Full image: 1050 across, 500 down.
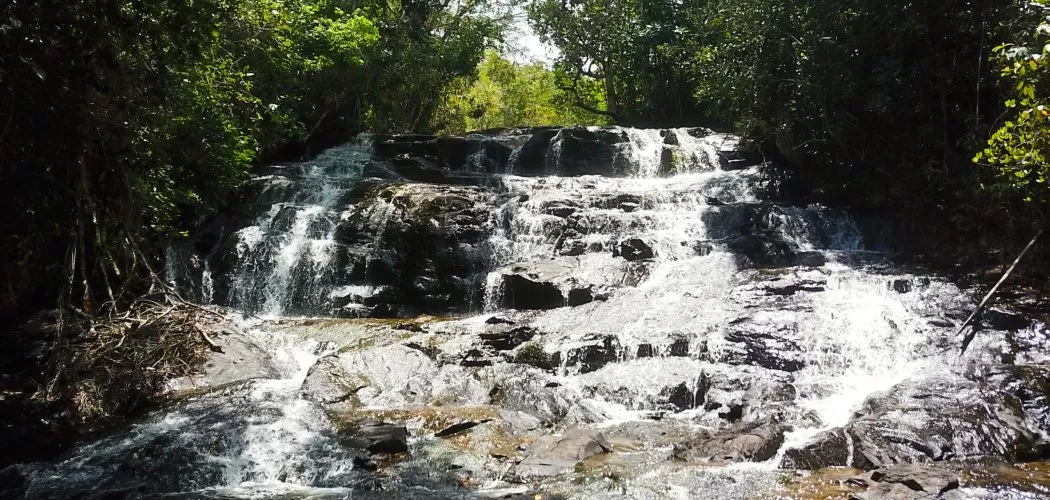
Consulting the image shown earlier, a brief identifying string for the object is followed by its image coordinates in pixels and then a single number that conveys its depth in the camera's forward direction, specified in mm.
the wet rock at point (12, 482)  5359
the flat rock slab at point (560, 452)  5715
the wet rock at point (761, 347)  8078
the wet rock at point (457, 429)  6664
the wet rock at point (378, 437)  6164
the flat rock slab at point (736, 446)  5883
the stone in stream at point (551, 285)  10656
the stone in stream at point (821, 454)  5703
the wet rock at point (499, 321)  9836
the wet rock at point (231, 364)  8062
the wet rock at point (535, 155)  18375
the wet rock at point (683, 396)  7426
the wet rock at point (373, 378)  7727
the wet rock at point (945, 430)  5809
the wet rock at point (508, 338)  9062
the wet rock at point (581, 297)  10547
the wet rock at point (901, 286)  9594
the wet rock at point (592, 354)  8414
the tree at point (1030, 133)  6301
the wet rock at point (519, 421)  6770
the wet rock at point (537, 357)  8484
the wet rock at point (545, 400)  7125
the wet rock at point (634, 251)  11977
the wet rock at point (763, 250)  11344
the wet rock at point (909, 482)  4863
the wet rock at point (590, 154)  18188
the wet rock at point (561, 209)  13375
